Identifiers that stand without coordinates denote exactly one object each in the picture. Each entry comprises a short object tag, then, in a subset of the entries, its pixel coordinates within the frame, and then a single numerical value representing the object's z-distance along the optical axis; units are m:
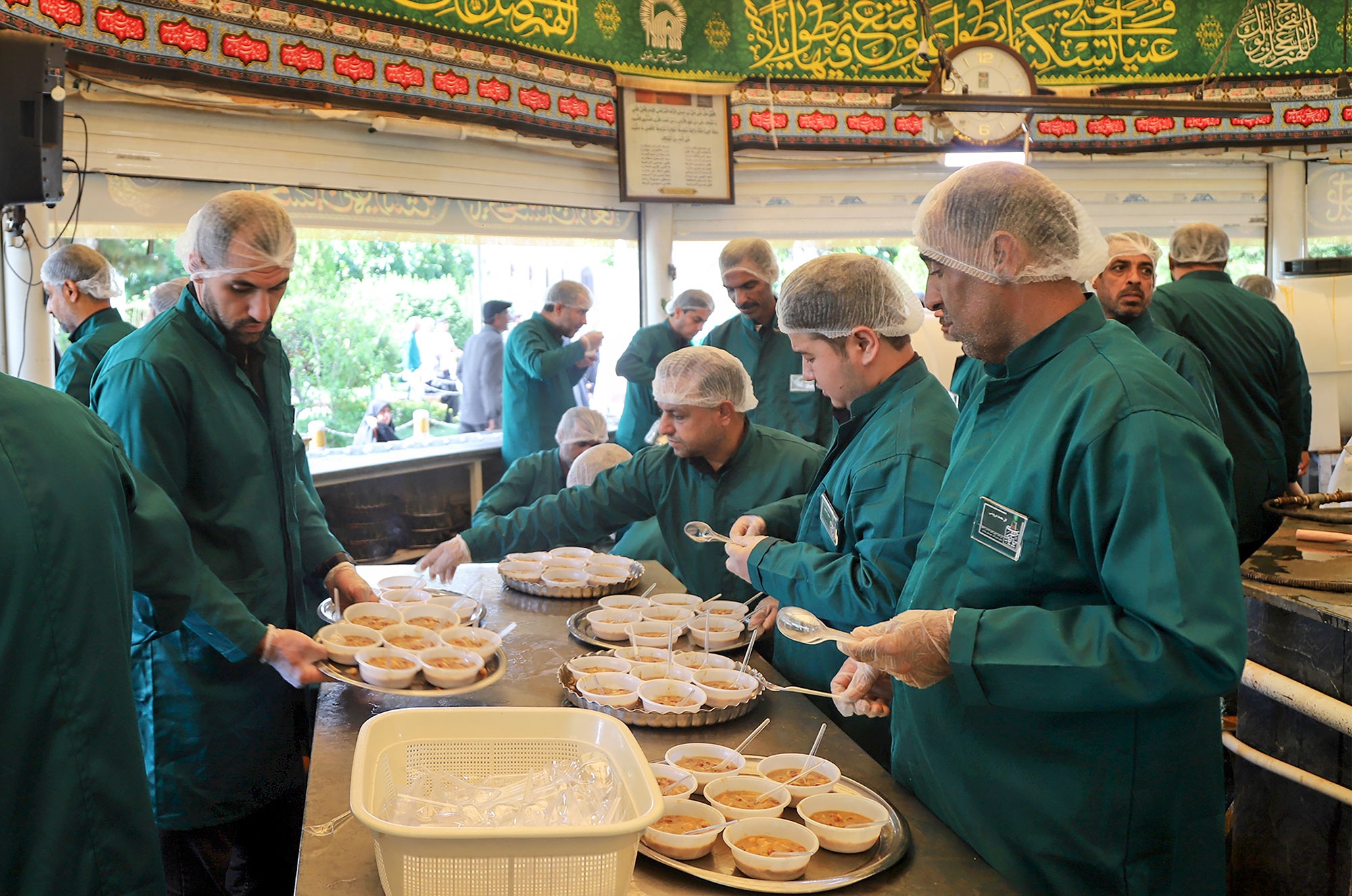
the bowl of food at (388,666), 2.16
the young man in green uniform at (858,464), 2.16
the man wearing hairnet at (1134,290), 3.81
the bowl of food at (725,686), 2.08
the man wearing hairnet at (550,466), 4.71
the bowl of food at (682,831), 1.50
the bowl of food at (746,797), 1.62
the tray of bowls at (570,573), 3.08
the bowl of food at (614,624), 2.56
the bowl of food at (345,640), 2.23
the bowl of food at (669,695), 2.07
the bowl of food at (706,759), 1.81
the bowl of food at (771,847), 1.46
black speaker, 2.17
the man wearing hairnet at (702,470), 3.12
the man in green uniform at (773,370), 4.89
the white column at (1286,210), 7.97
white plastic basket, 1.24
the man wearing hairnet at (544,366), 5.93
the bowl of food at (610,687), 2.09
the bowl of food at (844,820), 1.53
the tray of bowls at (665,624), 2.53
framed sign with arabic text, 6.70
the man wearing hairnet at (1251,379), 4.24
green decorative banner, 7.27
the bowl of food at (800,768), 1.77
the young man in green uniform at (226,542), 2.29
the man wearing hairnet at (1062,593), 1.43
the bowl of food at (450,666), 2.17
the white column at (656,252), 7.04
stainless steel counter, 1.48
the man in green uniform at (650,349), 5.50
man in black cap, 6.88
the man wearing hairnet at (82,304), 4.08
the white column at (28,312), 4.34
